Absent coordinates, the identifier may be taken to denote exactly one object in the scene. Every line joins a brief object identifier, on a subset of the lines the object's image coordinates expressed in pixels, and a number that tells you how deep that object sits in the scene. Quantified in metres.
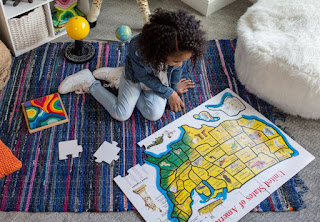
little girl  1.29
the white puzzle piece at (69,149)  1.50
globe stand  1.85
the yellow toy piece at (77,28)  1.73
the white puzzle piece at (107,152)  1.50
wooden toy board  1.58
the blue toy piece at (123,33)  1.88
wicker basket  1.79
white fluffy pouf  1.54
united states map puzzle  1.38
